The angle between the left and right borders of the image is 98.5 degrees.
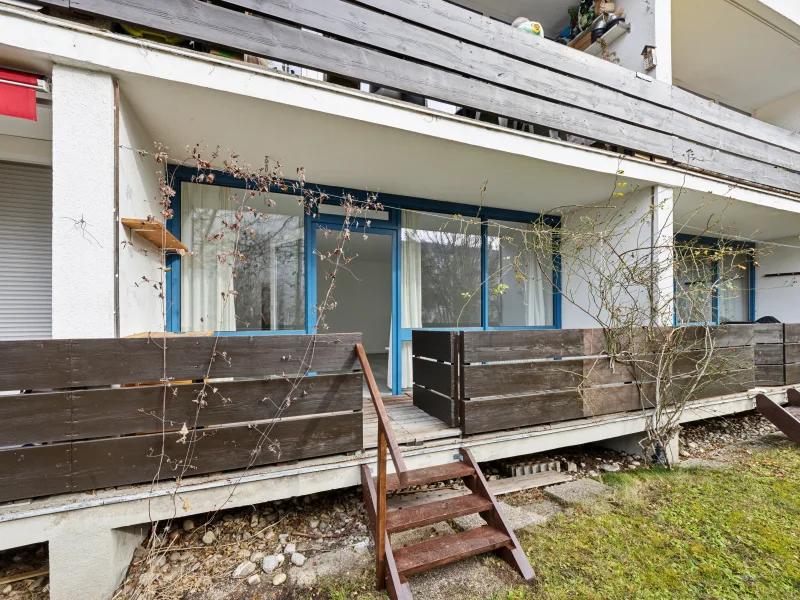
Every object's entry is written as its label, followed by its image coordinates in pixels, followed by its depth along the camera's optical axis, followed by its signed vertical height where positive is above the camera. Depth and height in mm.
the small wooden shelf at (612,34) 4285 +3377
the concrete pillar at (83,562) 1828 -1398
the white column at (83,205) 2014 +596
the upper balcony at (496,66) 2328 +1998
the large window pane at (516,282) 5000 +265
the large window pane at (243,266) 3480 +393
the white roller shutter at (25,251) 3031 +478
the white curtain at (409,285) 4461 +210
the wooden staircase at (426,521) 1853 -1332
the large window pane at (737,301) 7133 -58
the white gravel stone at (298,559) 2172 -1638
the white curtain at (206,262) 3455 +411
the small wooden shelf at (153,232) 2258 +515
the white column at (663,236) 3921 +744
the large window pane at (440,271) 4539 +409
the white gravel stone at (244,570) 2076 -1634
